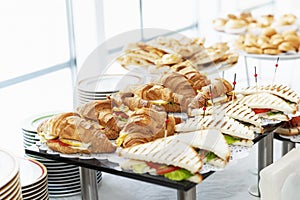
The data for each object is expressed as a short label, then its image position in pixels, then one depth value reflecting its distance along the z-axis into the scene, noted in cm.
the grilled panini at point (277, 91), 266
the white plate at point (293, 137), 258
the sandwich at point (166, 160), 202
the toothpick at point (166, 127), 227
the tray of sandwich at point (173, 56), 350
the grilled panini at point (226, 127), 230
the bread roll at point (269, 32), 431
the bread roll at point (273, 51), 385
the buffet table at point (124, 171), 201
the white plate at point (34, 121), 280
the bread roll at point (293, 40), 390
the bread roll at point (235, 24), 449
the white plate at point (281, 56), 377
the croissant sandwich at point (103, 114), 236
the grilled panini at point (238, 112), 240
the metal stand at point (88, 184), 244
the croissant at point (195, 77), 277
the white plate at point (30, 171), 241
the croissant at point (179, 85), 267
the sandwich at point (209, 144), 213
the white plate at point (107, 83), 302
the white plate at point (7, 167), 187
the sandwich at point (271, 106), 254
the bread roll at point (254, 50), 392
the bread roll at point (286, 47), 386
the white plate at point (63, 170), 273
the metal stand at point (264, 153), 262
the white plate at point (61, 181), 275
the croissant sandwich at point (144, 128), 226
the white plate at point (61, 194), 277
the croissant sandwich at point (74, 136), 223
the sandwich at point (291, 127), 259
